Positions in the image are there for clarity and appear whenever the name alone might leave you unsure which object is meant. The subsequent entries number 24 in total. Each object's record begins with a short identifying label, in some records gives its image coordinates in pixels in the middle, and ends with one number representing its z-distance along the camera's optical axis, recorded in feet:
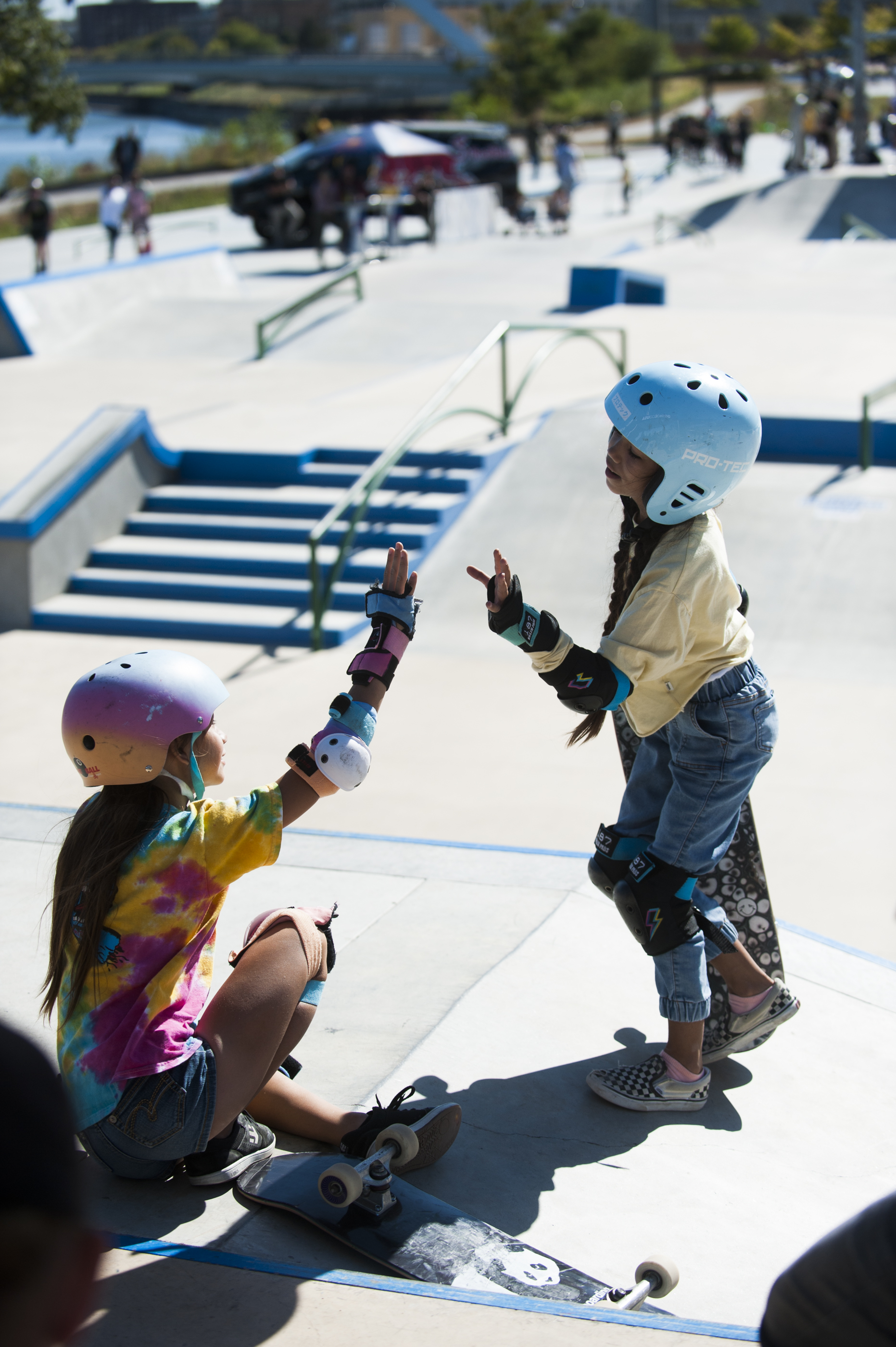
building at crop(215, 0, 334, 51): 440.86
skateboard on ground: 8.15
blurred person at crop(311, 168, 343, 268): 73.97
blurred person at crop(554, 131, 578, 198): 87.71
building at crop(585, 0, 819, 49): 343.26
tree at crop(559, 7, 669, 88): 244.01
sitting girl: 8.18
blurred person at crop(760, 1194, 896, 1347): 4.54
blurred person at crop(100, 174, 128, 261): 69.87
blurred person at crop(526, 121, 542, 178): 135.13
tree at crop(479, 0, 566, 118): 200.03
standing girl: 9.39
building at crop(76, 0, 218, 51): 501.97
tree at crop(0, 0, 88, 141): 111.55
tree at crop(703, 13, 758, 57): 284.41
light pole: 110.01
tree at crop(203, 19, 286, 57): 435.12
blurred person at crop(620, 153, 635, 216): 98.43
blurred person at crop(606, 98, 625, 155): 142.10
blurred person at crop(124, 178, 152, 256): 74.38
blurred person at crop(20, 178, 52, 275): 65.46
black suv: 78.38
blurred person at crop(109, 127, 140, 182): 82.53
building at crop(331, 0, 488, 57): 391.65
